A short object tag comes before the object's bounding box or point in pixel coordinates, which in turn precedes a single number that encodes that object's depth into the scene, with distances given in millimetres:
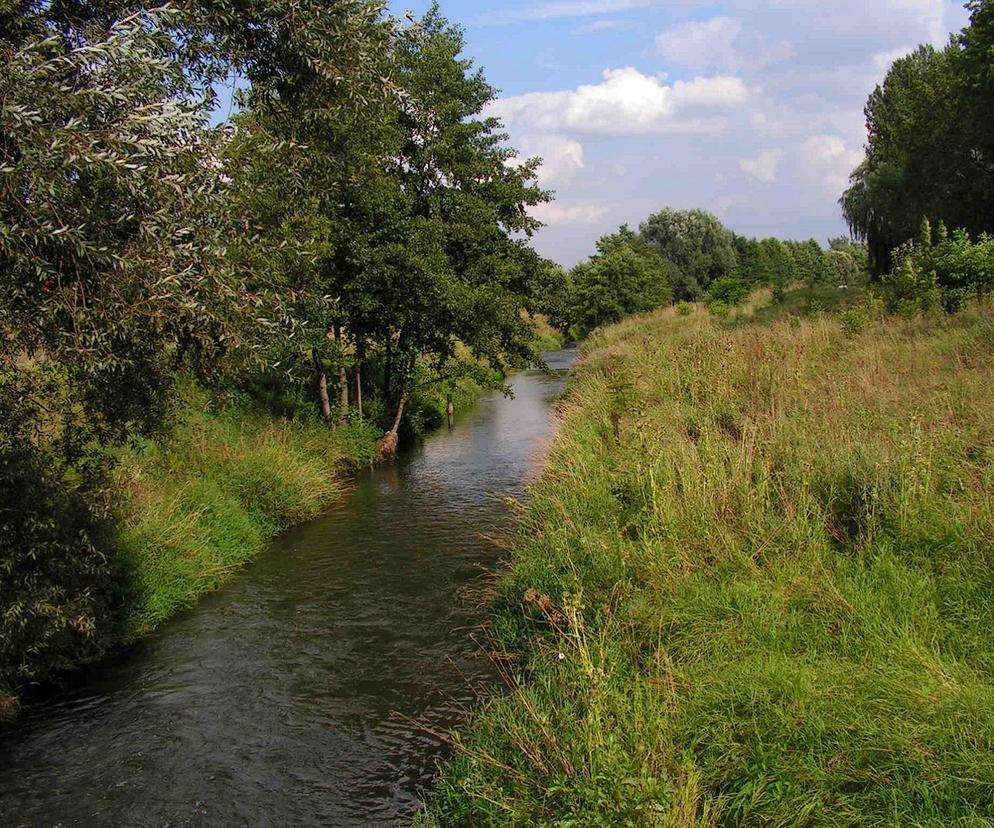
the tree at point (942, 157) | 27406
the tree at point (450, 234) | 18375
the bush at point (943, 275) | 15852
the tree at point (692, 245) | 83125
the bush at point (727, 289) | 46309
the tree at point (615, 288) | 63219
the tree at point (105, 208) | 4277
